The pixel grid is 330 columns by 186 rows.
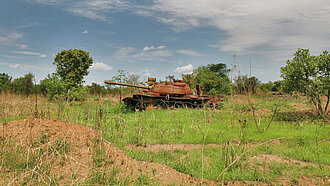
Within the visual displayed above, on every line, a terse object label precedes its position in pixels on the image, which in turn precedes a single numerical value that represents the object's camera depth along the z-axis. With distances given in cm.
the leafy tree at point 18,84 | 2381
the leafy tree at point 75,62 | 2708
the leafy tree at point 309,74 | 847
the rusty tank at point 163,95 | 1307
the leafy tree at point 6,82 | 2228
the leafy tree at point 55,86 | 1461
